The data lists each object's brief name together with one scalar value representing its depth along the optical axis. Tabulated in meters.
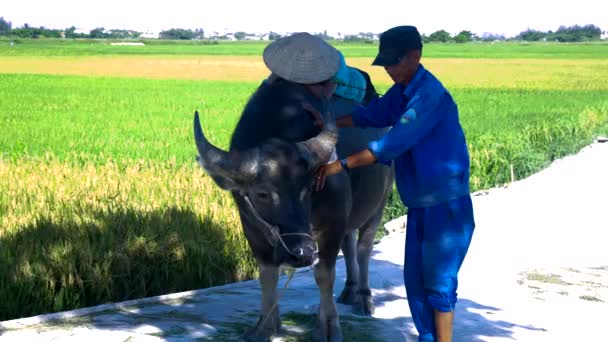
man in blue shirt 4.57
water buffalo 4.56
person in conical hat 5.29
